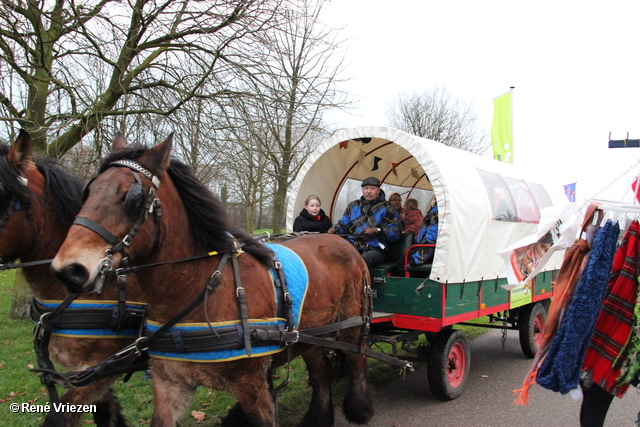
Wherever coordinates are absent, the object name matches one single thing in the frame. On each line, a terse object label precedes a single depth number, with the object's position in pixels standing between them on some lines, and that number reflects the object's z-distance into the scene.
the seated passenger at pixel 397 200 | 5.97
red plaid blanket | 2.04
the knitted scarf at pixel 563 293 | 2.24
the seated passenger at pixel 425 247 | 4.29
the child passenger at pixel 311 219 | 4.92
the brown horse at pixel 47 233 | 2.58
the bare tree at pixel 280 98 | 6.71
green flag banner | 11.24
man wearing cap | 4.47
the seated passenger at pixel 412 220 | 5.48
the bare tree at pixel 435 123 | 22.52
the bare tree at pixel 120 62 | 5.79
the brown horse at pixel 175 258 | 1.90
